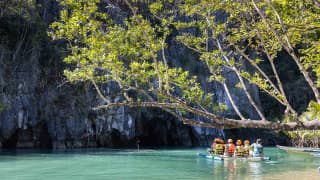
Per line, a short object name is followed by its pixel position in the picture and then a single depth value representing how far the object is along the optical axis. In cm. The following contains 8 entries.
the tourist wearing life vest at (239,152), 1864
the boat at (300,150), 2308
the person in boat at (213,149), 2006
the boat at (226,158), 1798
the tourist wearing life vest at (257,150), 1847
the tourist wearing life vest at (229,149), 1890
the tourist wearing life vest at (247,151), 1874
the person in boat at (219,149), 1955
